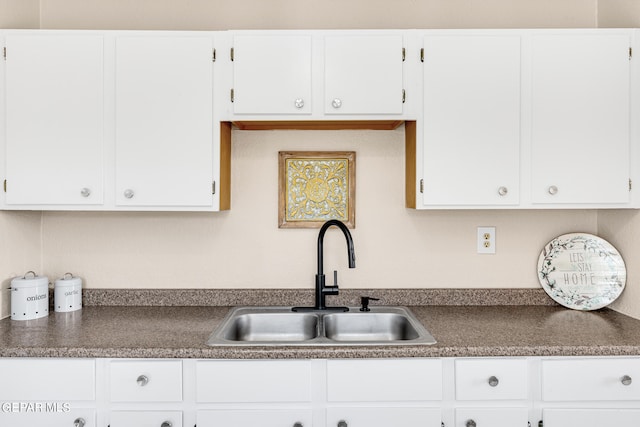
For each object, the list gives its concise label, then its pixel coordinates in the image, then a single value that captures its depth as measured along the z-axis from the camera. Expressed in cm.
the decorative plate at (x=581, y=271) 205
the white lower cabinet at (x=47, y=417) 156
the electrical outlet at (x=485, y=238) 219
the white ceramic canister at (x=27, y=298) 189
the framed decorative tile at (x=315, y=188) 216
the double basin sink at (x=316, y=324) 202
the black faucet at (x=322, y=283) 202
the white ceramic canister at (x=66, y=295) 201
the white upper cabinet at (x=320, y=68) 185
